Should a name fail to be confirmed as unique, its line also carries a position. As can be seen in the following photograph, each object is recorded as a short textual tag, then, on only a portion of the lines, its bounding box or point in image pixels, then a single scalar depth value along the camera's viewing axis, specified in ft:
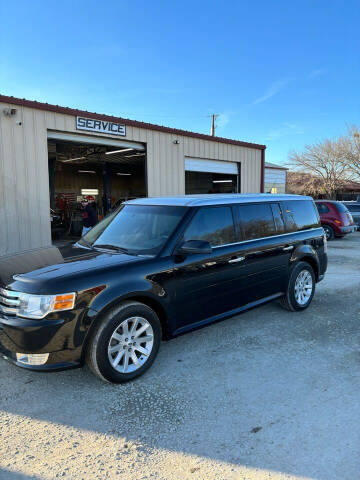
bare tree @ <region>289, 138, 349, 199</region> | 117.50
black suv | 9.55
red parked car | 45.27
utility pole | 143.67
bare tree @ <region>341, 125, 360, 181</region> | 114.32
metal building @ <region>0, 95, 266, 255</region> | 29.37
